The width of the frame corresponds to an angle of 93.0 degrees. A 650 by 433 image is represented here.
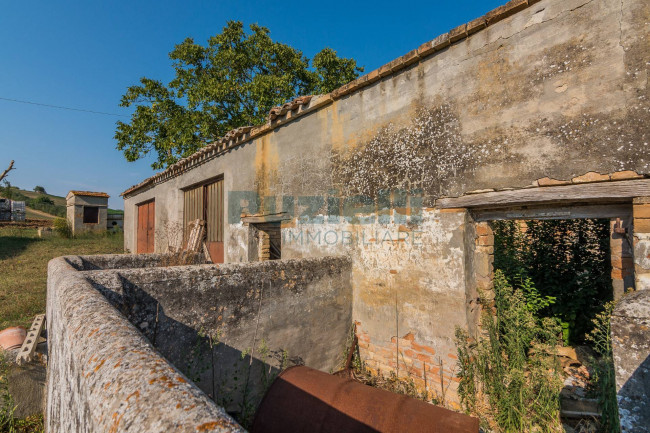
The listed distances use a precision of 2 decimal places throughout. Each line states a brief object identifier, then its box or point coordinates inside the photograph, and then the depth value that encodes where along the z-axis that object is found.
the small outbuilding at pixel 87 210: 17.30
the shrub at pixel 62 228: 16.17
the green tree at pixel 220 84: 12.97
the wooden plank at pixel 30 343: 3.34
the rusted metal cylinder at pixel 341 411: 1.99
